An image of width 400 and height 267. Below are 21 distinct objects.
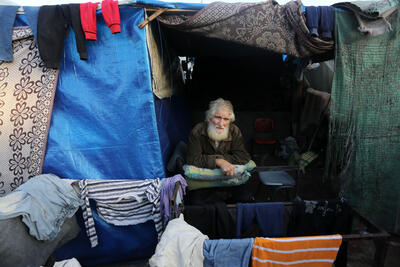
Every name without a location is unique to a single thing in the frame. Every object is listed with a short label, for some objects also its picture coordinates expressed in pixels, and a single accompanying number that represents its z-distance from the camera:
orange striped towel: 1.55
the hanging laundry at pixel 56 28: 2.03
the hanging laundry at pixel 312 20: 2.20
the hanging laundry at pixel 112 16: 1.97
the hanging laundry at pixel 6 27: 2.06
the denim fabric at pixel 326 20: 2.24
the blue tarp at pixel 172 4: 2.02
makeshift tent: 2.17
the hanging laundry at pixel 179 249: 1.43
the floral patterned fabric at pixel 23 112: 2.19
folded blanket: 2.51
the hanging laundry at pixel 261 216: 1.96
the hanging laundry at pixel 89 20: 2.00
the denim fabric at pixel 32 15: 2.03
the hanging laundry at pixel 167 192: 2.11
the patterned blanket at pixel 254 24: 2.12
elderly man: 2.63
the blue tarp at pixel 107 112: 2.17
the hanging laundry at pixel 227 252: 1.51
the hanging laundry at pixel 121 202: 2.23
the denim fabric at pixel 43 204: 1.65
